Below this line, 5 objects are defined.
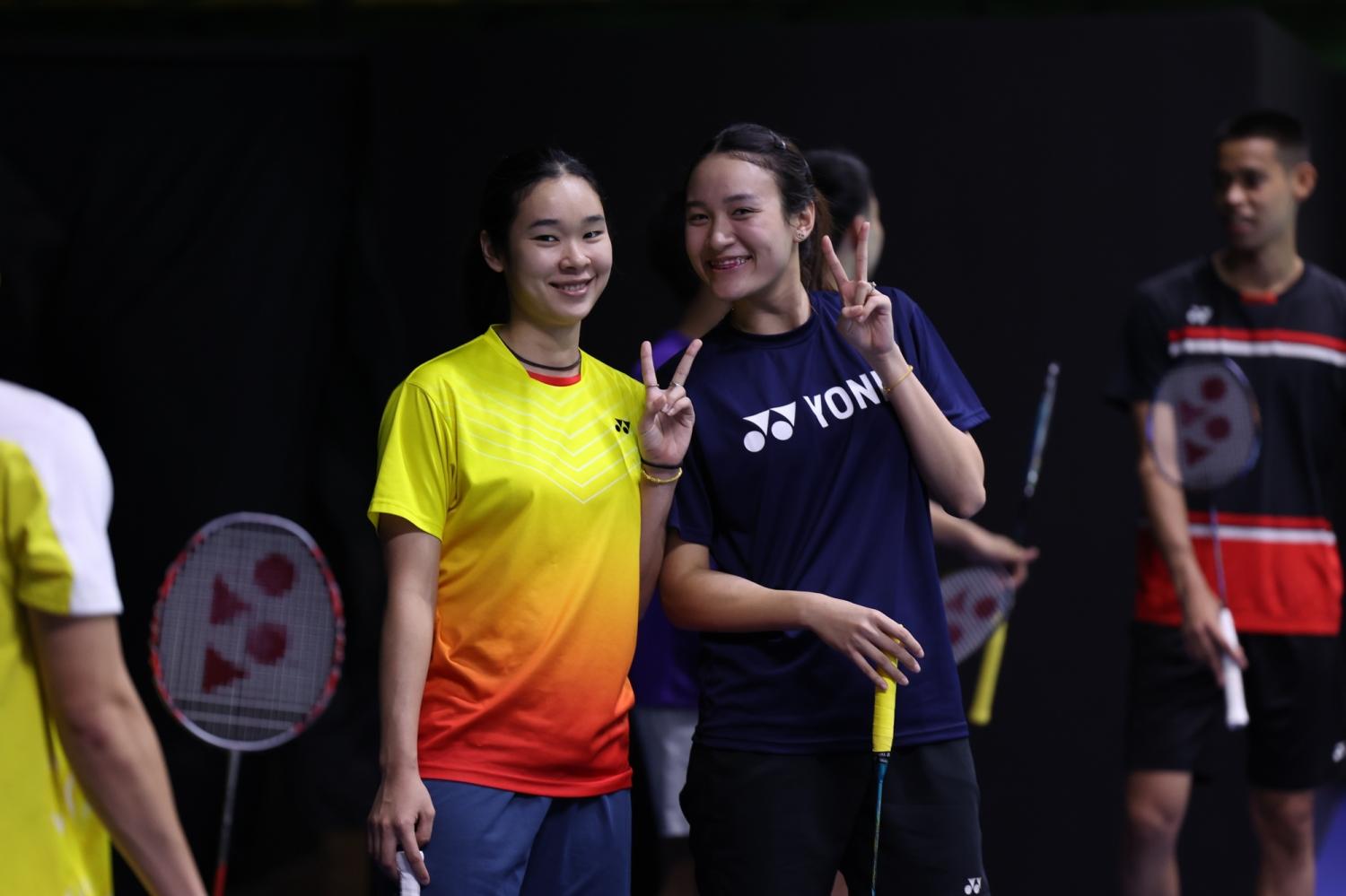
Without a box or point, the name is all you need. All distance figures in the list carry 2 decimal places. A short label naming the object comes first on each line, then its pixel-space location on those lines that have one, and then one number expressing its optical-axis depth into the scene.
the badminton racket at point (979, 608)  7.34
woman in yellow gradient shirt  4.71
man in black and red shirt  7.93
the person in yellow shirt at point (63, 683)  3.39
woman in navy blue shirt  4.77
